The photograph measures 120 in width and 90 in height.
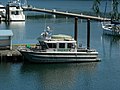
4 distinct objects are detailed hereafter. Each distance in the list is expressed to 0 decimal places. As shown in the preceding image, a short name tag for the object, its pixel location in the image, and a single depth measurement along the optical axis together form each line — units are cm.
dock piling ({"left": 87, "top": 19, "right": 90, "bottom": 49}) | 4684
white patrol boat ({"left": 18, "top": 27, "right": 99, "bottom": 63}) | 4281
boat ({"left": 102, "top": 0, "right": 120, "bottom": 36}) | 7012
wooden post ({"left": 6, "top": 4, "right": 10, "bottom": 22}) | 9362
